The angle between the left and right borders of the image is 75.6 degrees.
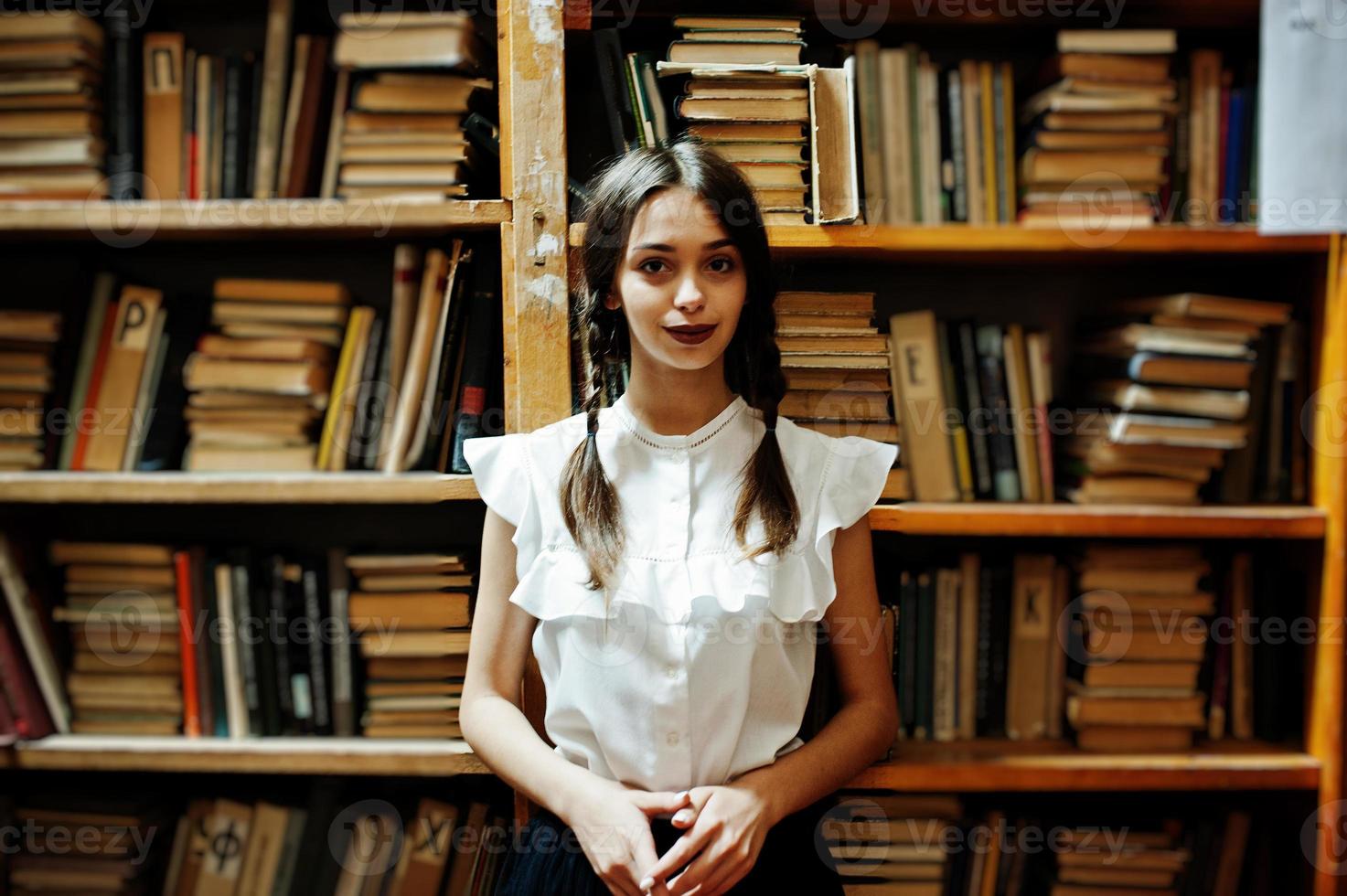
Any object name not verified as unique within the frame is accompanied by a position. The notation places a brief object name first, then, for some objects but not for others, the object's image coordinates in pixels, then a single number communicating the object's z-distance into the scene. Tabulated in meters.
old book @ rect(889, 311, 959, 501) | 1.31
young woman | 1.01
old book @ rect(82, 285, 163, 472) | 1.34
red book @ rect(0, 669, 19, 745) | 1.33
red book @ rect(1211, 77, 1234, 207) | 1.33
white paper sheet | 1.19
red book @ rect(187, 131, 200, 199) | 1.34
